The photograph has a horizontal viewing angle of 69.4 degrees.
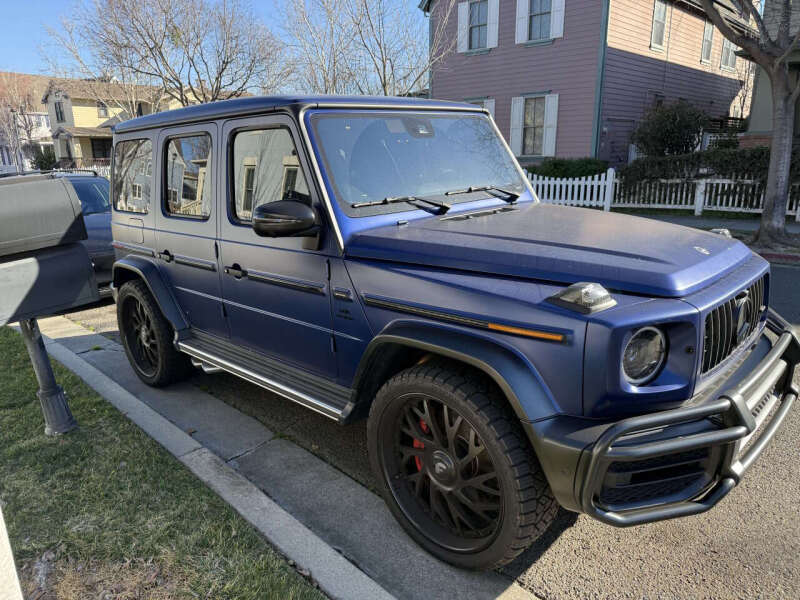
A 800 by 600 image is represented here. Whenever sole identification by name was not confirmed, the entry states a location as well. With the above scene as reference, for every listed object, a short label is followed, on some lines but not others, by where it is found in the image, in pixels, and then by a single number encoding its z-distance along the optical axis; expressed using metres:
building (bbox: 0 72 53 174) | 52.82
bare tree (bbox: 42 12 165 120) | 21.47
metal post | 3.82
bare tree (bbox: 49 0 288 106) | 20.50
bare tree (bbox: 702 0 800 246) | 9.65
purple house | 17.05
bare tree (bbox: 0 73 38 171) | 48.56
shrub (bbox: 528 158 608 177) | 16.50
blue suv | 2.11
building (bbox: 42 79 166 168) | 43.97
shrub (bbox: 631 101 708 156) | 16.48
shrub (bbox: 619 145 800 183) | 13.38
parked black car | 7.78
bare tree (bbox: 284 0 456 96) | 14.16
